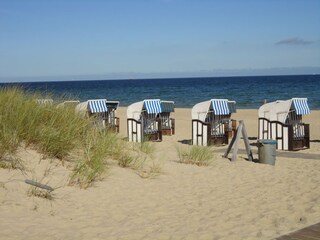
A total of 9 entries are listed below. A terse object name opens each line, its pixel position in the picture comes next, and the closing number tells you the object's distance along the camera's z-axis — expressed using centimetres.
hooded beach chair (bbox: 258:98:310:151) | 1329
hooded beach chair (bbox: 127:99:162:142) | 1502
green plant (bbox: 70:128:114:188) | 709
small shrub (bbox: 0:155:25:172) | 684
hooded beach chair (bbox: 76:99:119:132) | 1611
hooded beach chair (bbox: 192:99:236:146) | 1412
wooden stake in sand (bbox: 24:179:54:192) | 611
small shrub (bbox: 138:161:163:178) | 822
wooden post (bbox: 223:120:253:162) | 1073
